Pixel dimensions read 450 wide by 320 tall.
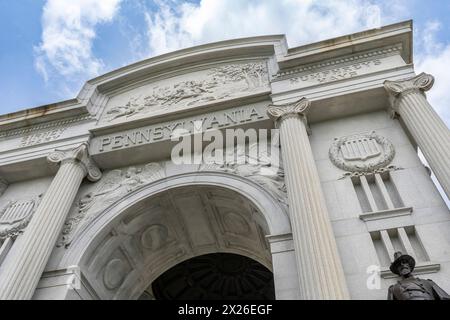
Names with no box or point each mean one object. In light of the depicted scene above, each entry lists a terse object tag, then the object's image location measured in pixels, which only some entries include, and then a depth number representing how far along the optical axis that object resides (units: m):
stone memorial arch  8.20
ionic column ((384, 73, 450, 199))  8.50
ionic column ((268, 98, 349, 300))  6.76
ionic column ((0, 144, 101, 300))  8.94
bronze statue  6.16
